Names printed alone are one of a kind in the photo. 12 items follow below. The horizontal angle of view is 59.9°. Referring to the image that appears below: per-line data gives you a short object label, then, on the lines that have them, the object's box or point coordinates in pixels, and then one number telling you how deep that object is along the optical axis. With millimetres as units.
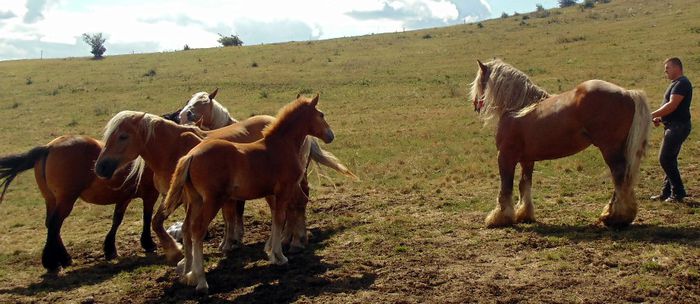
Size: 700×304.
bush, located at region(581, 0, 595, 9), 45719
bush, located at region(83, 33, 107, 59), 46781
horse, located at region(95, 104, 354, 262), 7438
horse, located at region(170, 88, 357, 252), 8422
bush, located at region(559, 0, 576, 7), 62812
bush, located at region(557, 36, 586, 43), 33156
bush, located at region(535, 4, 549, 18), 45469
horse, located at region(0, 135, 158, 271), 8289
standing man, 8469
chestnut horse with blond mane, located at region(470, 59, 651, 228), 7559
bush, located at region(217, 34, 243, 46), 53500
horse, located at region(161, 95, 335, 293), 6633
